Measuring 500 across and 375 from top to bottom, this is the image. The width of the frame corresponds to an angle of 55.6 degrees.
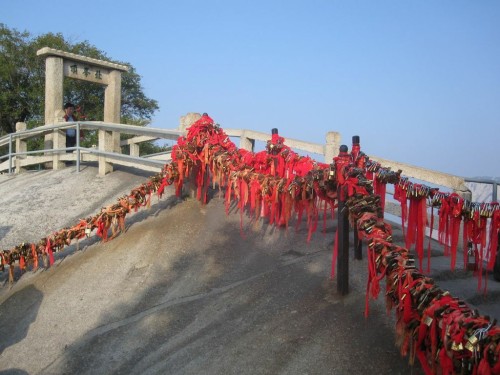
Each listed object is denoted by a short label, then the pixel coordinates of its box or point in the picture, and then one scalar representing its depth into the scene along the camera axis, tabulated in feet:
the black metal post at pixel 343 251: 14.12
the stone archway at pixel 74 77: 36.78
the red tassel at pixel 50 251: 20.22
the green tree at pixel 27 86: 75.82
